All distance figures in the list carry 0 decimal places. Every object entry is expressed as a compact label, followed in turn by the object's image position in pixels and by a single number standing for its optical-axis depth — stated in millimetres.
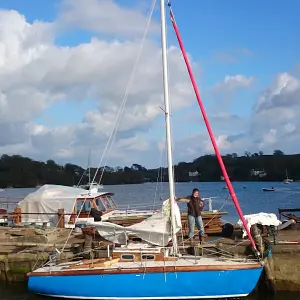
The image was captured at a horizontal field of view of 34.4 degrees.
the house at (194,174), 181275
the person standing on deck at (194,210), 18891
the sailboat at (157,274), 15789
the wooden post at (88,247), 17688
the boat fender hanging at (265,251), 16781
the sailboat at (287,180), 179662
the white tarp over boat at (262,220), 19391
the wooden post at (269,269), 17203
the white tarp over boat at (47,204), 25453
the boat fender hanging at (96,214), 23359
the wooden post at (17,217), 25594
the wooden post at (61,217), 24023
